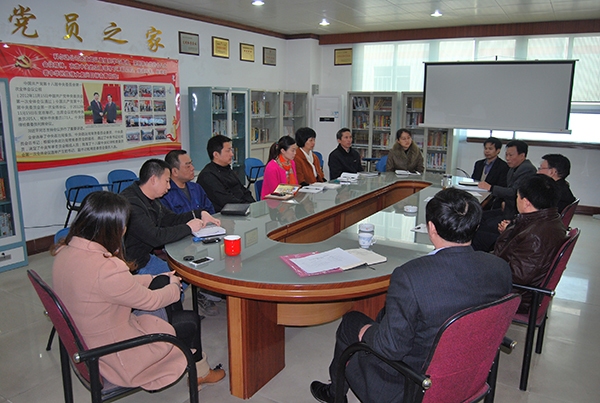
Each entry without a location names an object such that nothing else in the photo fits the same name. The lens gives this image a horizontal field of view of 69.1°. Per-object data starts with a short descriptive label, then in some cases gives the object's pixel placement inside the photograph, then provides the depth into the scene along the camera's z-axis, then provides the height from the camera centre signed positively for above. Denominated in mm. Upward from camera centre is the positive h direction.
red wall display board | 4484 +160
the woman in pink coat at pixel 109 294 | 1670 -679
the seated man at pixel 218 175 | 3902 -498
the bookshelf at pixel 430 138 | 7641 -302
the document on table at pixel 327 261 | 2202 -726
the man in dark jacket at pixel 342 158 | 5762 -487
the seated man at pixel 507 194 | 4203 -738
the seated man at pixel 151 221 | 2578 -651
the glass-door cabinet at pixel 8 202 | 4152 -814
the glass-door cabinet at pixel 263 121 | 7613 -17
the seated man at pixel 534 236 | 2453 -639
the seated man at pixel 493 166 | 5150 -524
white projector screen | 6766 +436
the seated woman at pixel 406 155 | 5961 -459
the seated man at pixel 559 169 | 3829 -411
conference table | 2086 -762
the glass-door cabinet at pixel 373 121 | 8188 +3
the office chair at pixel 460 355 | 1434 -800
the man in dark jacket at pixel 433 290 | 1506 -583
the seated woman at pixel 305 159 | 5039 -442
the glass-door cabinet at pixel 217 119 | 6359 +8
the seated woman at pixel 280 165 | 4462 -463
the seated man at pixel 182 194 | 3438 -590
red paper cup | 2361 -671
